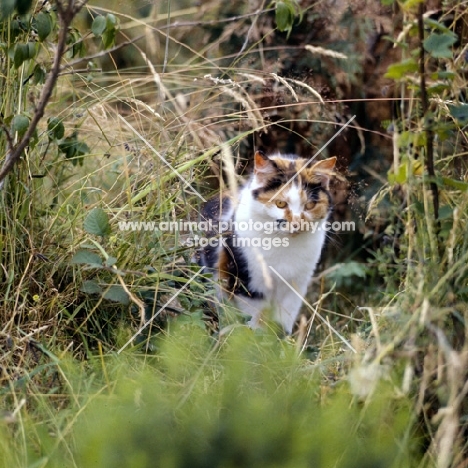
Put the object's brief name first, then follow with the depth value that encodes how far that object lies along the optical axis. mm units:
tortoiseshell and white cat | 5773
